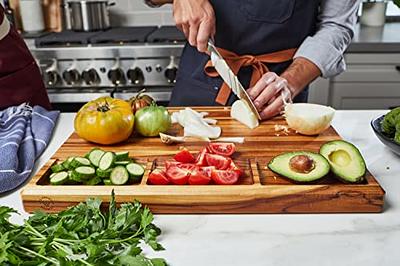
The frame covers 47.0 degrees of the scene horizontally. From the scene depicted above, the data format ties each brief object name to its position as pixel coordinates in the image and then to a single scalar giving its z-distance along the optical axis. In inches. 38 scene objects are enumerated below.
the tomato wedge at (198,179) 30.3
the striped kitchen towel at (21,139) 32.9
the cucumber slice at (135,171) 31.3
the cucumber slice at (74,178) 30.7
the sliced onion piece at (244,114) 41.6
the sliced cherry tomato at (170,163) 31.9
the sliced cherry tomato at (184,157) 33.4
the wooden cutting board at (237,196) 29.1
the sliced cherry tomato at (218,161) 31.9
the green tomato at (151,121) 39.2
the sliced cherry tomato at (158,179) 30.6
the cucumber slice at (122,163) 32.3
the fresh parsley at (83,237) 22.4
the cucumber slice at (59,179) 30.8
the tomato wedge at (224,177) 30.4
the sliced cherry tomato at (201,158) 32.5
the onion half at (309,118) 38.4
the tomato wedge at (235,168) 31.3
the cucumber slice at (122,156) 33.1
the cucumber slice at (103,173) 31.0
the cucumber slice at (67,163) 31.8
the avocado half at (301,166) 30.0
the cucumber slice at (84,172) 30.7
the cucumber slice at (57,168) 32.4
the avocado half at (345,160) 30.0
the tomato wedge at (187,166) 31.5
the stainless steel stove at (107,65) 77.9
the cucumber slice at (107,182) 30.6
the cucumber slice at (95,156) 32.1
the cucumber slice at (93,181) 30.8
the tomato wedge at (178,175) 30.5
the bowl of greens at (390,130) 34.9
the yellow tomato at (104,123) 37.2
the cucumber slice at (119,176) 30.6
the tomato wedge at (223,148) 34.7
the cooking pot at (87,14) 88.1
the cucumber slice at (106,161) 31.4
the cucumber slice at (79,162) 31.6
